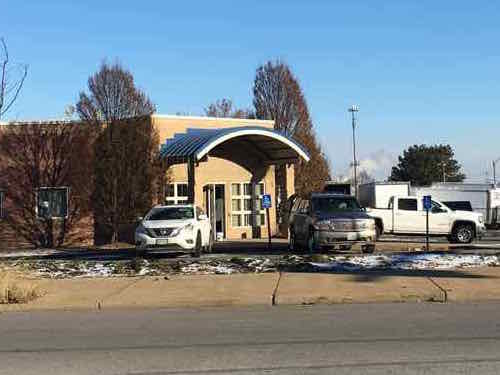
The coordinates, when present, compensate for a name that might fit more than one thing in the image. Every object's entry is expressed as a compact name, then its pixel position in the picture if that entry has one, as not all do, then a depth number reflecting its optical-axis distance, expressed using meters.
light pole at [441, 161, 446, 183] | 89.25
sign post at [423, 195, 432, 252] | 21.89
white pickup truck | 27.33
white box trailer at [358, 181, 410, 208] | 38.50
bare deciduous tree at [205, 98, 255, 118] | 59.56
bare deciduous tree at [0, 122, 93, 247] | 27.61
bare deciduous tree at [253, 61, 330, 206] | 47.72
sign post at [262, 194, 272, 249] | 25.09
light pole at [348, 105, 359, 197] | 67.38
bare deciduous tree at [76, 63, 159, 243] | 26.89
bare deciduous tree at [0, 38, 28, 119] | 16.84
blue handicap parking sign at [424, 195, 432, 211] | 21.89
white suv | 20.23
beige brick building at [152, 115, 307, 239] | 28.31
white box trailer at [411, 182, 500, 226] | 45.06
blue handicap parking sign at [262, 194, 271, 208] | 25.09
